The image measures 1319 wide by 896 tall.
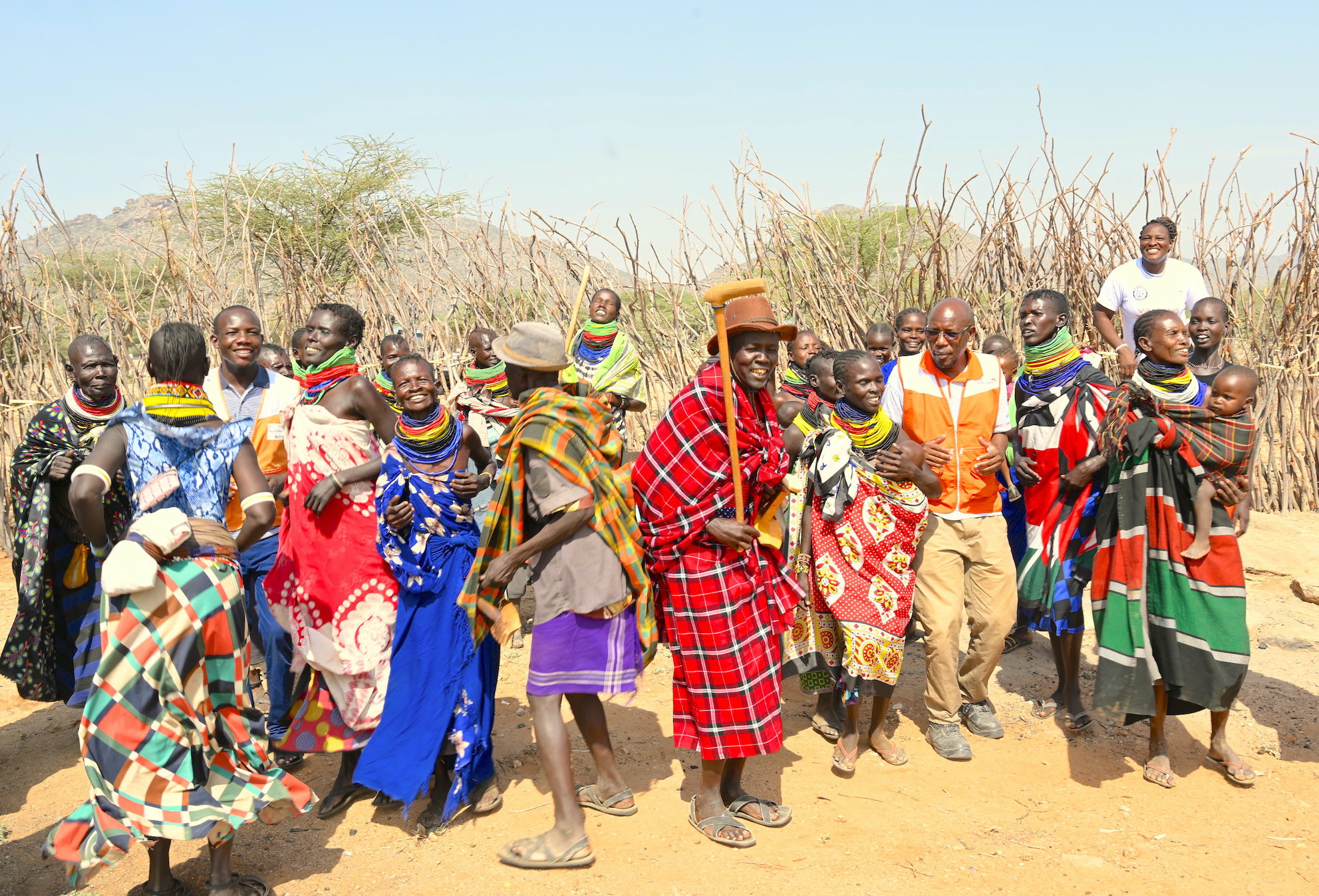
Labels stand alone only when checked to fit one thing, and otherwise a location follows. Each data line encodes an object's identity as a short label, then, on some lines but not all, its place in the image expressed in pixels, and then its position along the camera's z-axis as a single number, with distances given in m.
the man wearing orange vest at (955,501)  4.21
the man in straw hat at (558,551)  3.28
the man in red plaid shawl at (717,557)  3.40
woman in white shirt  5.88
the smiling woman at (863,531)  4.02
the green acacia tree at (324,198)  18.31
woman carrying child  3.77
